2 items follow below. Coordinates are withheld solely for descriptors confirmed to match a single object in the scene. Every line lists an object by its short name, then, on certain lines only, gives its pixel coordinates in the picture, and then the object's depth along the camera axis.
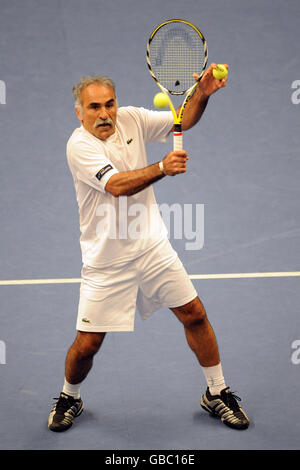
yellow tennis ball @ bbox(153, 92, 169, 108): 8.52
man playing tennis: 8.45
